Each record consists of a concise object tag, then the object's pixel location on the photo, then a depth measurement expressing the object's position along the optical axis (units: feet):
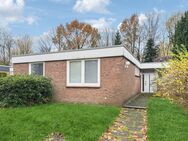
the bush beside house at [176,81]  15.41
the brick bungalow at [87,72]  24.03
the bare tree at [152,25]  83.71
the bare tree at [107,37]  89.09
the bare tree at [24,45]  92.23
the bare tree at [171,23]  76.05
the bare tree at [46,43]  94.84
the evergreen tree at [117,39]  76.05
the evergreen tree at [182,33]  55.49
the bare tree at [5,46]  94.21
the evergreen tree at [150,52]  73.78
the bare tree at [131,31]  80.92
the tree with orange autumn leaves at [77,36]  83.65
